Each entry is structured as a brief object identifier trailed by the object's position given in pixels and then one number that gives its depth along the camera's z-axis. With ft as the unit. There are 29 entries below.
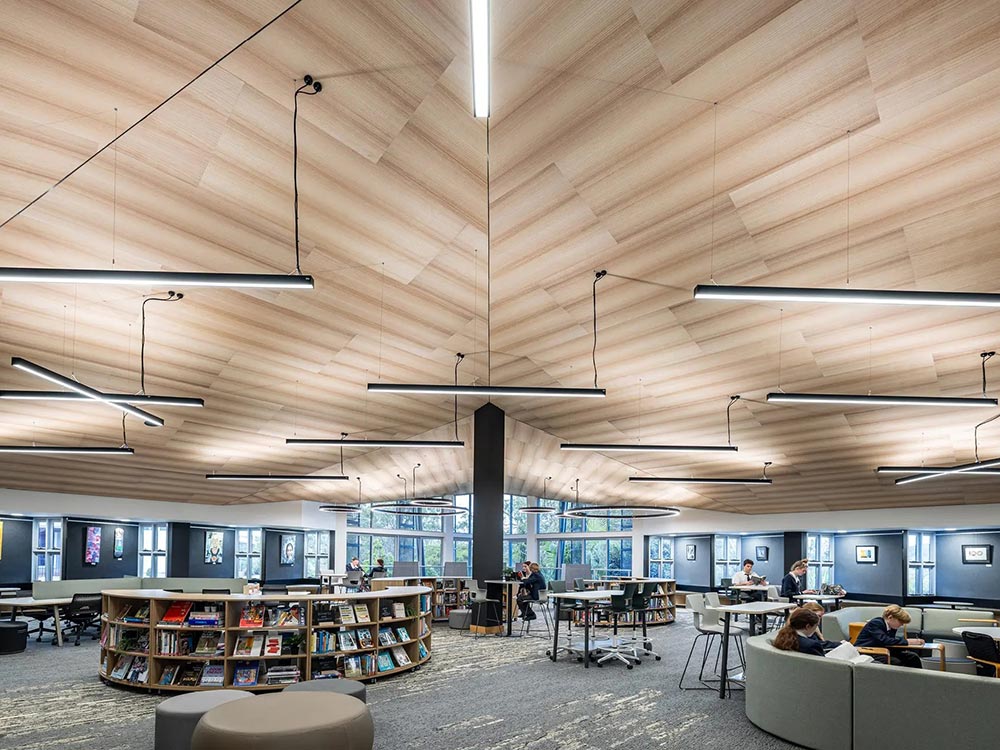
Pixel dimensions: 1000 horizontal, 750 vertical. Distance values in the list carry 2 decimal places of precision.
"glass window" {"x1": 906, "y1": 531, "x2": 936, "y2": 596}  56.85
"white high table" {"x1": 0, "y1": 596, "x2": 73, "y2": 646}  39.27
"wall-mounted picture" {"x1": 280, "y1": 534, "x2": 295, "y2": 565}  71.05
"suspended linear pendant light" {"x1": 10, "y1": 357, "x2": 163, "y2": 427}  23.90
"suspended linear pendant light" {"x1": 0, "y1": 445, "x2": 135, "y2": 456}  36.42
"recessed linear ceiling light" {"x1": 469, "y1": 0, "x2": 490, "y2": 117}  10.79
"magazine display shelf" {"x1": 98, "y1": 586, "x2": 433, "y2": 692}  26.20
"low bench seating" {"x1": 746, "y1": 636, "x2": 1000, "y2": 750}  16.48
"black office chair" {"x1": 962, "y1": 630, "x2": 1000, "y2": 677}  24.77
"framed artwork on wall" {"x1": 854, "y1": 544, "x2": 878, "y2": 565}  59.62
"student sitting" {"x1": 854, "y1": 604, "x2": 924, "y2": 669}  23.53
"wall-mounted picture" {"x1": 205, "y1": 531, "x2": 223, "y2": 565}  64.95
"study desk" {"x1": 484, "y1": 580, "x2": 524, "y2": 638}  45.68
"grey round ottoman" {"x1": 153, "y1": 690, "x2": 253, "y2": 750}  17.29
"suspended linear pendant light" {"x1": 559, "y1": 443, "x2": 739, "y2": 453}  37.86
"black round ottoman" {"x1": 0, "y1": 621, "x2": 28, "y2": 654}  35.70
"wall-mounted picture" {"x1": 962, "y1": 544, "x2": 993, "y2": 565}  53.31
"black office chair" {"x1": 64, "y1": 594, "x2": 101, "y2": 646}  40.14
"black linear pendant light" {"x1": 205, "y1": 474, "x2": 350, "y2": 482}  47.43
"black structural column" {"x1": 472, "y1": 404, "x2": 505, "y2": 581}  48.62
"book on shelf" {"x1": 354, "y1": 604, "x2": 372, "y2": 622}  28.53
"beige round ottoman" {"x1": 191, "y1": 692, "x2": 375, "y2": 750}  11.94
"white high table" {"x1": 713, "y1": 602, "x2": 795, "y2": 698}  25.44
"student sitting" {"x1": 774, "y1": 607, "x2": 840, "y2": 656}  21.03
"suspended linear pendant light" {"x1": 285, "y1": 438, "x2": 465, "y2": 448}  38.43
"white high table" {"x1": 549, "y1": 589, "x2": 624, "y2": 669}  32.65
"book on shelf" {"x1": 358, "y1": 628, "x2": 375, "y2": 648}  28.43
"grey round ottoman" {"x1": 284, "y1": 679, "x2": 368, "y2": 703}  19.26
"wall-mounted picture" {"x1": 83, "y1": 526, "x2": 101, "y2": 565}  57.06
